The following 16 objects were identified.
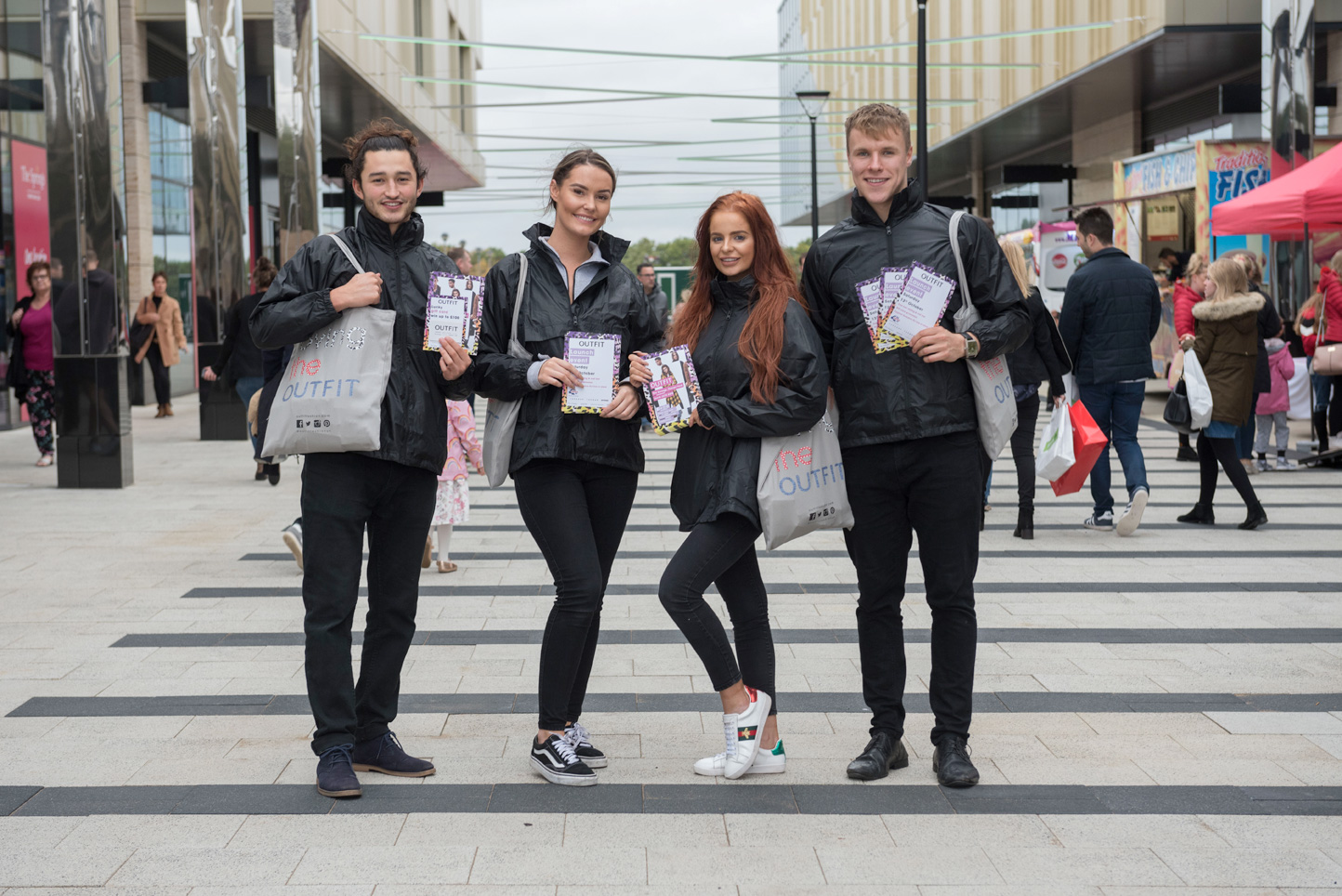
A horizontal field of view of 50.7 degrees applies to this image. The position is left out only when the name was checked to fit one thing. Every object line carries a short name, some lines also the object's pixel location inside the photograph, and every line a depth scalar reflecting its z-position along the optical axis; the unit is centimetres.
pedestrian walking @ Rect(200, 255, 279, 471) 1246
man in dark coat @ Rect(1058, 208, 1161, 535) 899
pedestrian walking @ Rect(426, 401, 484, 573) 767
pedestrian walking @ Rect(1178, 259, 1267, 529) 904
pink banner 1705
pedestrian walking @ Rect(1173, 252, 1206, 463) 1065
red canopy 1142
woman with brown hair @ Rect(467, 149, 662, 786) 405
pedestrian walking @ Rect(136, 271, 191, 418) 1950
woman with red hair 401
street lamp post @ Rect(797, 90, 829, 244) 2894
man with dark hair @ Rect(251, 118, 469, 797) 407
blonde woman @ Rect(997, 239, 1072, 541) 768
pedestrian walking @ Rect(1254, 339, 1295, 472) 1198
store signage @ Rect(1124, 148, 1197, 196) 1862
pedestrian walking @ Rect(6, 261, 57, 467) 1309
